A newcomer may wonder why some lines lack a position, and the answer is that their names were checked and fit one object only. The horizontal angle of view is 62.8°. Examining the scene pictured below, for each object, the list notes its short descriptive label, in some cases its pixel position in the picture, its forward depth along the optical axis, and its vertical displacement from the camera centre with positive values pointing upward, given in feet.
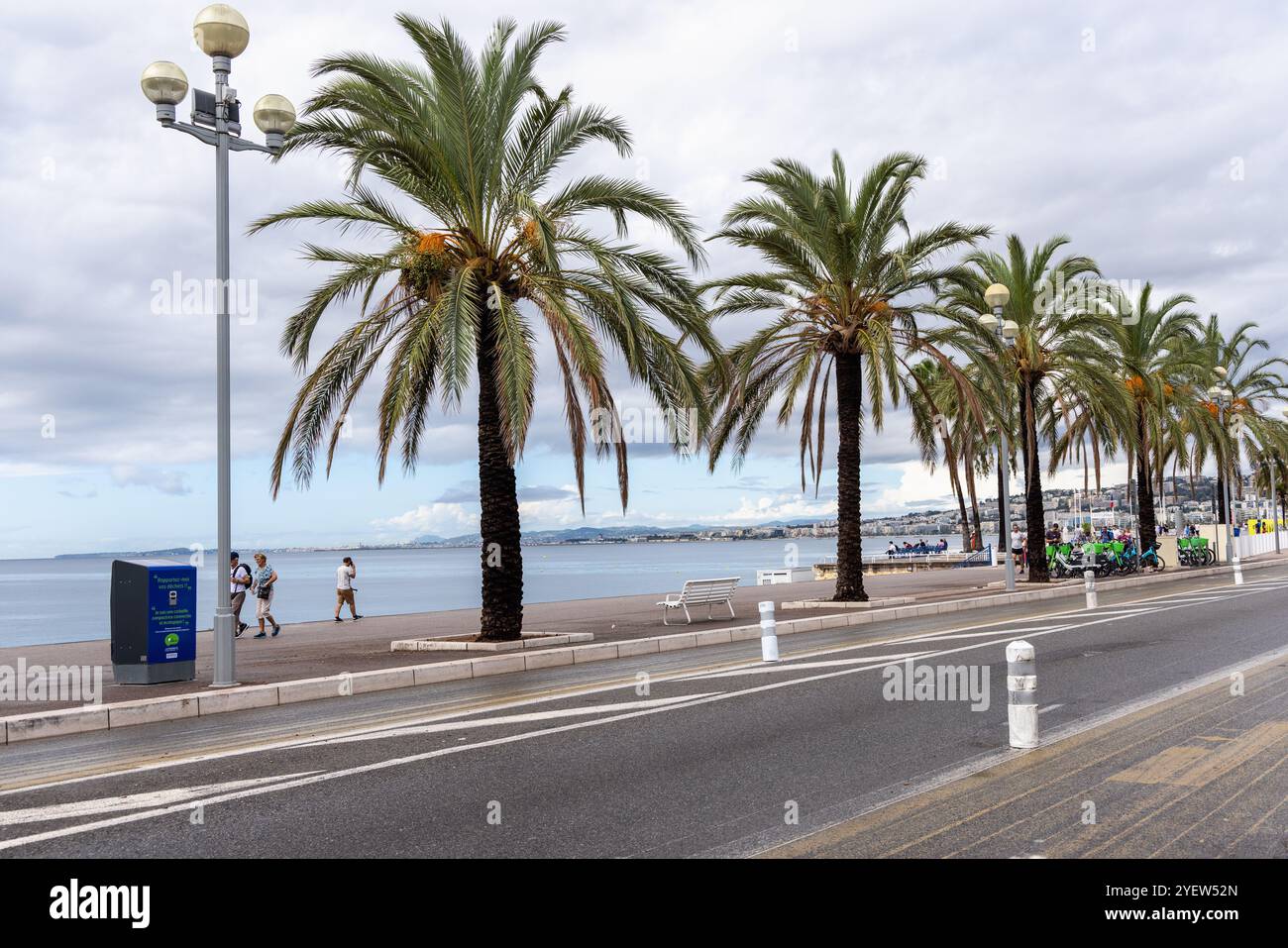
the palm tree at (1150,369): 116.96 +14.68
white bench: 67.97 -5.98
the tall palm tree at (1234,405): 139.13 +13.48
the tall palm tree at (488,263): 50.88 +12.50
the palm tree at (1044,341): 95.86 +14.55
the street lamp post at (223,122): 39.42 +15.35
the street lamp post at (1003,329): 81.05 +13.46
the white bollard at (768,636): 44.32 -5.63
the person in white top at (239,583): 69.97 -4.60
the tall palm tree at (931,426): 78.79 +6.13
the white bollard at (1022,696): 24.91 -4.75
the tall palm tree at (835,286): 73.67 +15.52
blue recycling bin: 40.37 -3.94
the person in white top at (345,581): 83.80 -5.64
